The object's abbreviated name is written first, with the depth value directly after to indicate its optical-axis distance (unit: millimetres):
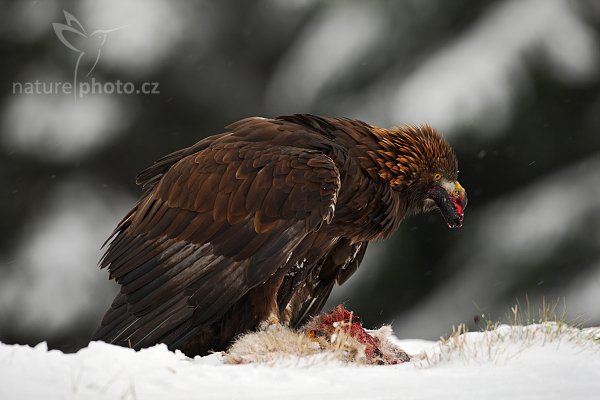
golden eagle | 10625
